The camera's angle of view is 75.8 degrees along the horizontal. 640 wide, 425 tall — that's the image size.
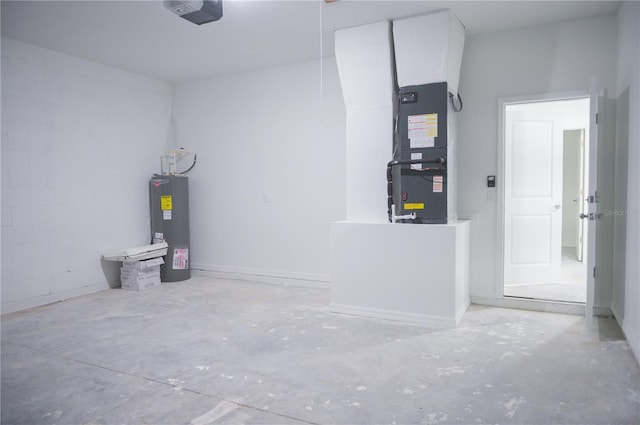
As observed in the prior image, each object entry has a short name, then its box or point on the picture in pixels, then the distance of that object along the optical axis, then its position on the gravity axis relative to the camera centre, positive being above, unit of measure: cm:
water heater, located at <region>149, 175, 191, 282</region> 558 -36
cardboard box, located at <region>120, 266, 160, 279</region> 514 -96
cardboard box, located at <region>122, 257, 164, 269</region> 514 -86
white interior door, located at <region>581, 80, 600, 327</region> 334 -2
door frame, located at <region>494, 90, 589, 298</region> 422 -2
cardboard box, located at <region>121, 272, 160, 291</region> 514 -109
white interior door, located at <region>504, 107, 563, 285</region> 493 -7
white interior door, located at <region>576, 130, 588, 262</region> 650 -1
